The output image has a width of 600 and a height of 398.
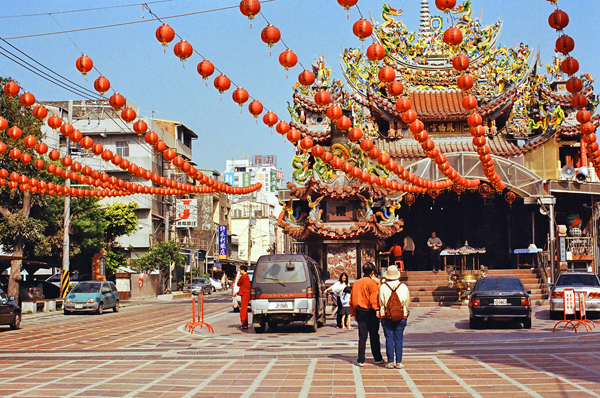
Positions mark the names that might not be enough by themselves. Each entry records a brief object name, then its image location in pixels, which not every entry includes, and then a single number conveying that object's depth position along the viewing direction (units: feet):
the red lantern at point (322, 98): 50.33
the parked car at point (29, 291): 122.31
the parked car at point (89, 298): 102.22
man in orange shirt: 39.73
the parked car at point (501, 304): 63.10
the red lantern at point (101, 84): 49.75
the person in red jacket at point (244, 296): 67.67
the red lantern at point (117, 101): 52.65
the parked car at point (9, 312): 70.13
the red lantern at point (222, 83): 48.65
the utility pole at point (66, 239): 115.03
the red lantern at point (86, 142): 65.44
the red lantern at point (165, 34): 42.42
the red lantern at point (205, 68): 47.70
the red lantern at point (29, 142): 67.05
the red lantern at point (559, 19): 36.91
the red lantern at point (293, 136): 66.12
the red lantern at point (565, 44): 37.86
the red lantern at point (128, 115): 52.29
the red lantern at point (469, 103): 54.19
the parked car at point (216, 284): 210.12
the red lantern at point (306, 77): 48.11
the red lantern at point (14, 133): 62.44
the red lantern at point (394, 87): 49.14
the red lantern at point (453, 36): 43.54
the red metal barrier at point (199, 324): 63.99
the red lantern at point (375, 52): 45.91
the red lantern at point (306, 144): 68.94
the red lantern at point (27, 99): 53.31
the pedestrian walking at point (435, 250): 117.70
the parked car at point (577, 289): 70.64
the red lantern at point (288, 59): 43.96
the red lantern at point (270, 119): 58.49
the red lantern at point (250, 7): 38.75
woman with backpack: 37.58
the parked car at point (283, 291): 62.59
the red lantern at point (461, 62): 44.51
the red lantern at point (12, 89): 50.21
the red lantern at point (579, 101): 46.37
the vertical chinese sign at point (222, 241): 230.48
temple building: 116.16
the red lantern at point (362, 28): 41.32
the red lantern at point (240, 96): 51.96
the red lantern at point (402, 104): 54.57
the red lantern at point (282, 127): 60.49
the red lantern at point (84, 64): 46.62
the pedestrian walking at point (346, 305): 65.80
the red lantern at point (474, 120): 59.48
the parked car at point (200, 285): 183.32
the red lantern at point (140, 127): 61.67
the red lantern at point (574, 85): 41.32
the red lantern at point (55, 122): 56.75
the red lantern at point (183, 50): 43.29
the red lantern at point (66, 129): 58.85
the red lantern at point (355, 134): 62.76
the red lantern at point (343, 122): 56.08
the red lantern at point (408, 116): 59.47
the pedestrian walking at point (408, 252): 127.75
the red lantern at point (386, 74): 47.62
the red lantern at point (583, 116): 48.92
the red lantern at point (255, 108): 54.24
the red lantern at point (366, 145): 68.39
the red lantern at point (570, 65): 38.55
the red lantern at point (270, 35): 41.39
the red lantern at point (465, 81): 50.01
